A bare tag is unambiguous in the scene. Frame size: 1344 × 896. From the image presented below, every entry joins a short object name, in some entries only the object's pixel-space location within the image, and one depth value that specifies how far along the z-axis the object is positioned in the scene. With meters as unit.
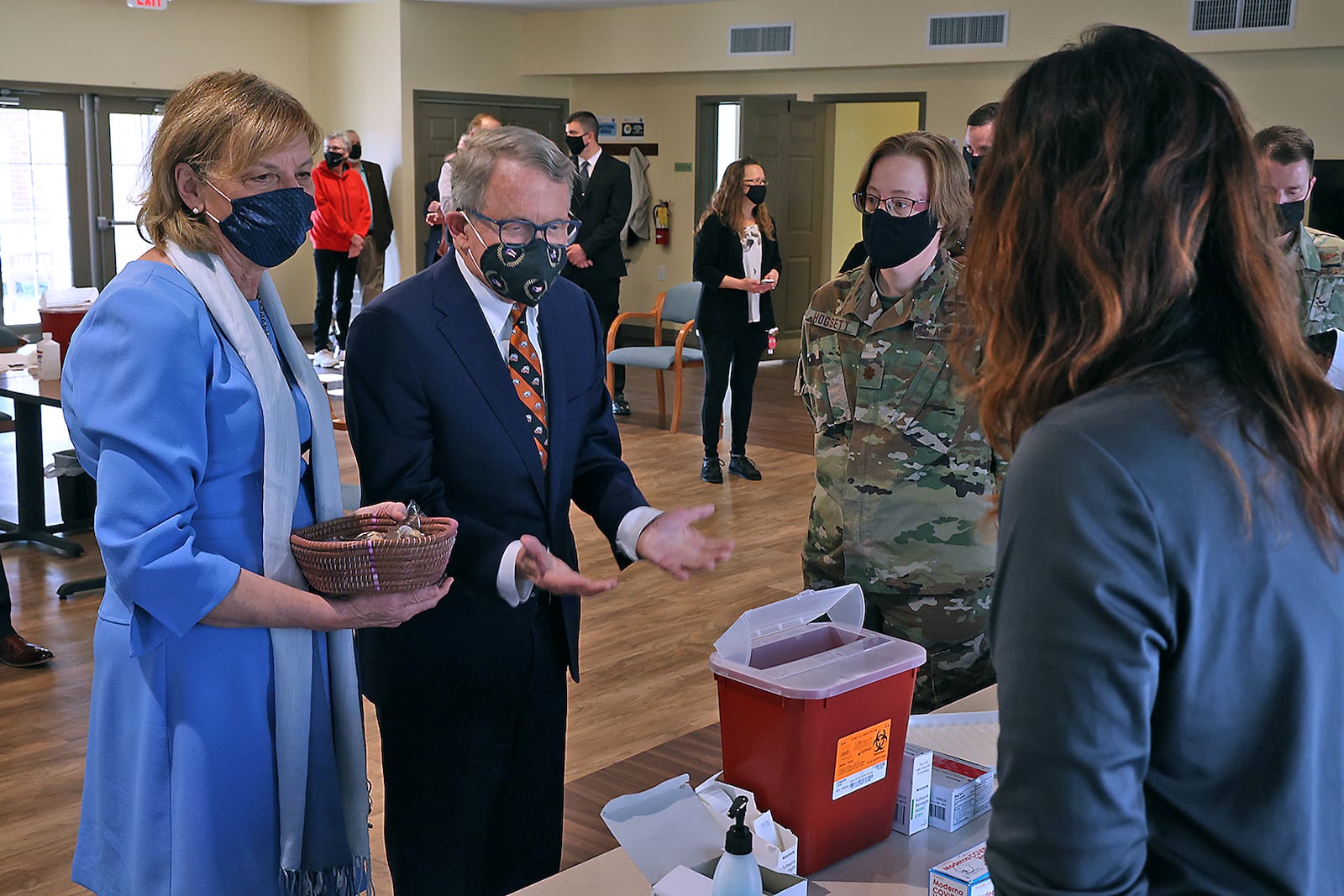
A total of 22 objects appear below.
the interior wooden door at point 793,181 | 10.35
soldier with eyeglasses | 2.26
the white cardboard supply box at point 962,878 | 1.42
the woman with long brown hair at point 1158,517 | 0.85
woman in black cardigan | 6.51
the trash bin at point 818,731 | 1.54
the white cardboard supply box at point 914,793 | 1.65
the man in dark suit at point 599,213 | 7.98
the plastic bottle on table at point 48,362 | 4.81
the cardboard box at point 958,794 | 1.67
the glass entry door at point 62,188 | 10.39
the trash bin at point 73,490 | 5.31
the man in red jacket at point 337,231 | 10.07
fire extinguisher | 11.61
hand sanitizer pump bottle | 1.30
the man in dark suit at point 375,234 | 10.94
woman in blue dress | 1.57
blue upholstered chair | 7.49
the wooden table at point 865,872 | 1.50
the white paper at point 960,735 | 1.82
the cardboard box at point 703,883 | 1.37
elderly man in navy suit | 1.91
